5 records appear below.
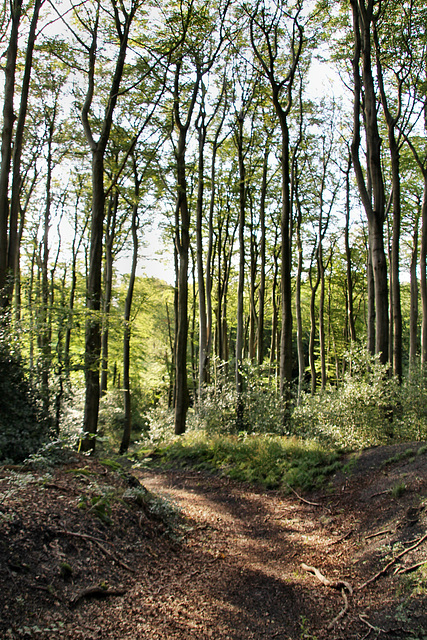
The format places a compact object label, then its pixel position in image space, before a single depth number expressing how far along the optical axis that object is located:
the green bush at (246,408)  11.08
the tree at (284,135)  11.20
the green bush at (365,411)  7.96
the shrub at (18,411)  5.31
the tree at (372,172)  9.37
